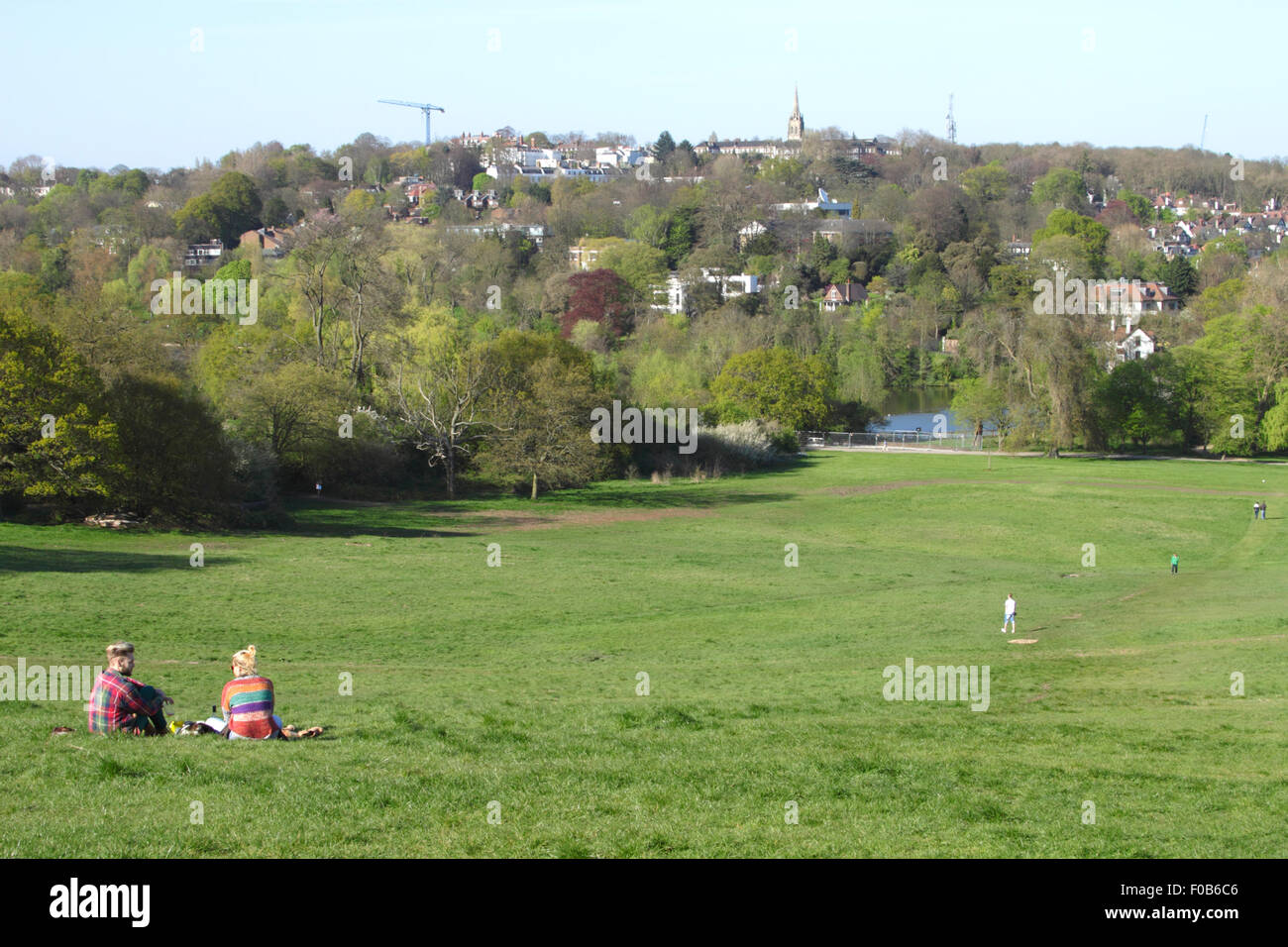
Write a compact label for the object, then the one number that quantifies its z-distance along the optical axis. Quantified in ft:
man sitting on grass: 45.24
